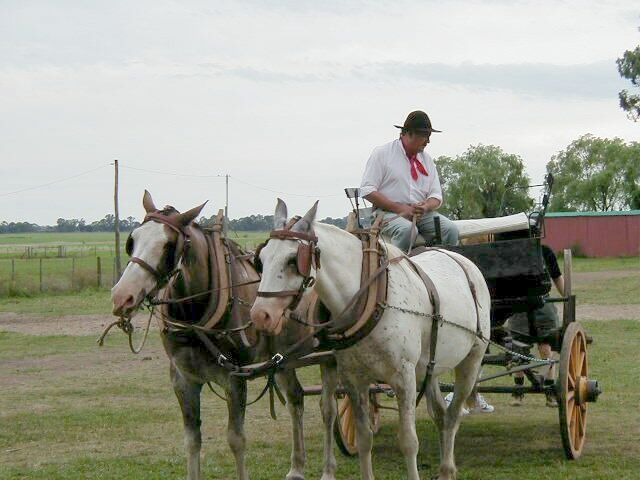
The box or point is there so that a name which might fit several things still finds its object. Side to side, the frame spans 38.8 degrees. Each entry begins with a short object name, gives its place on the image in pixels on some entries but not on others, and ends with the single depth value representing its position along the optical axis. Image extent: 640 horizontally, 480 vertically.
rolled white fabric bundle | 7.64
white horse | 4.87
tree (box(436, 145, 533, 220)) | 72.25
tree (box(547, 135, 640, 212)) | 72.00
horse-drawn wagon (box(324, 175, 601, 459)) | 7.17
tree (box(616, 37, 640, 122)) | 45.44
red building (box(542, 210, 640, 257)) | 51.62
